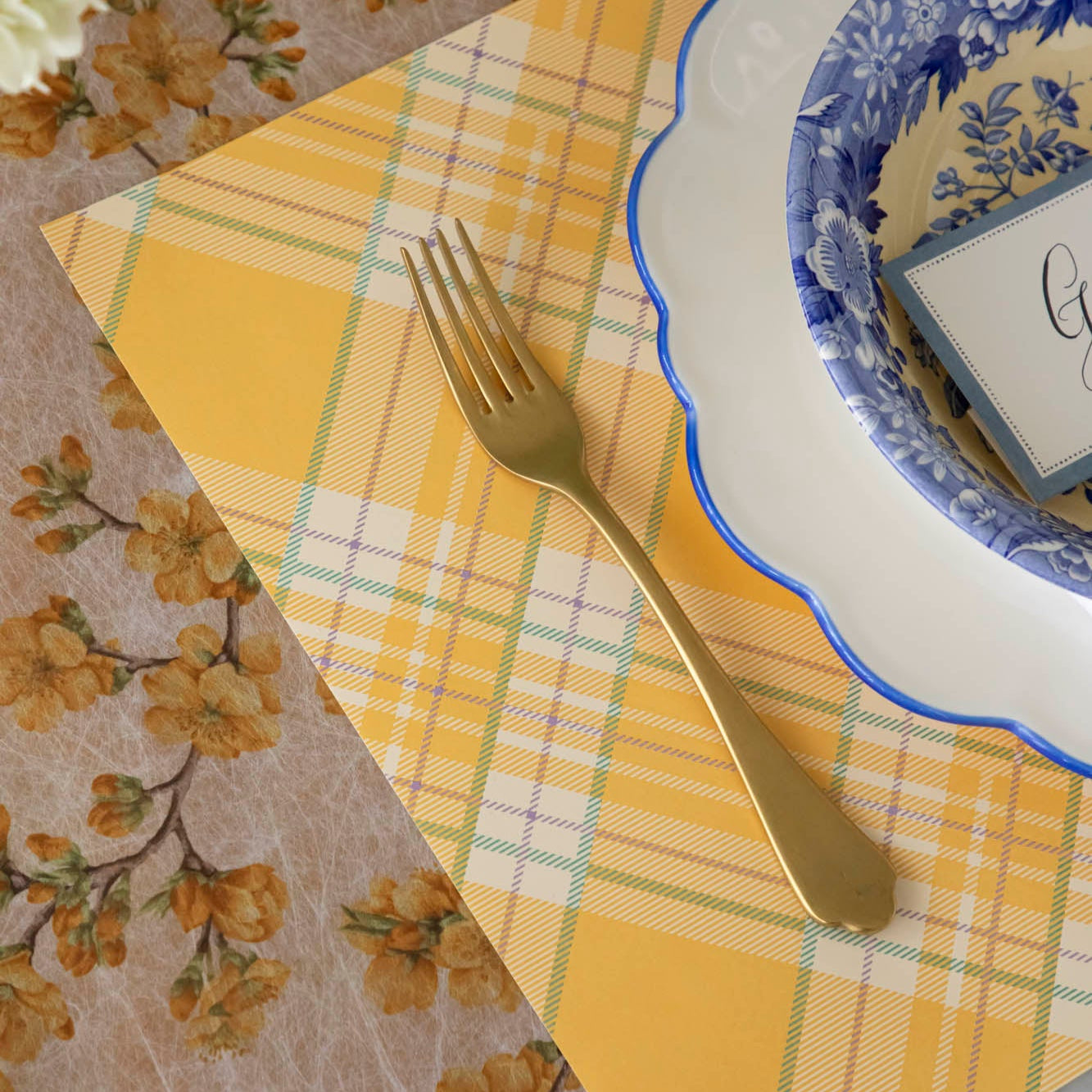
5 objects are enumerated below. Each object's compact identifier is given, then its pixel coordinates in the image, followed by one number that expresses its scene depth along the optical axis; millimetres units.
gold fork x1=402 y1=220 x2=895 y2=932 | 485
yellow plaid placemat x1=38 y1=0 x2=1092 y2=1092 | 492
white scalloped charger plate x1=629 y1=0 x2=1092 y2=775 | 444
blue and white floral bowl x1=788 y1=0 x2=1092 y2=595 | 374
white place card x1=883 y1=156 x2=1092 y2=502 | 451
